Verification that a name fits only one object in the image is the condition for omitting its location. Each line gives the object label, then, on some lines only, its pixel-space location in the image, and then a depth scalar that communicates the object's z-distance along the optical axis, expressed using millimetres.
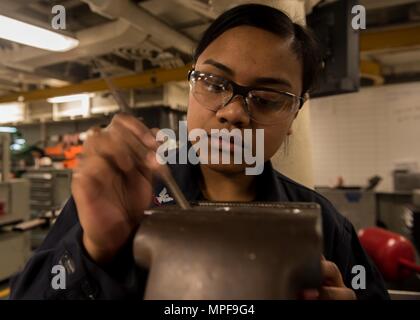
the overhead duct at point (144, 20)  1756
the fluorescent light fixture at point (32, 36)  1720
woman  349
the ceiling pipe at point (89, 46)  2281
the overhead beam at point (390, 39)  2135
